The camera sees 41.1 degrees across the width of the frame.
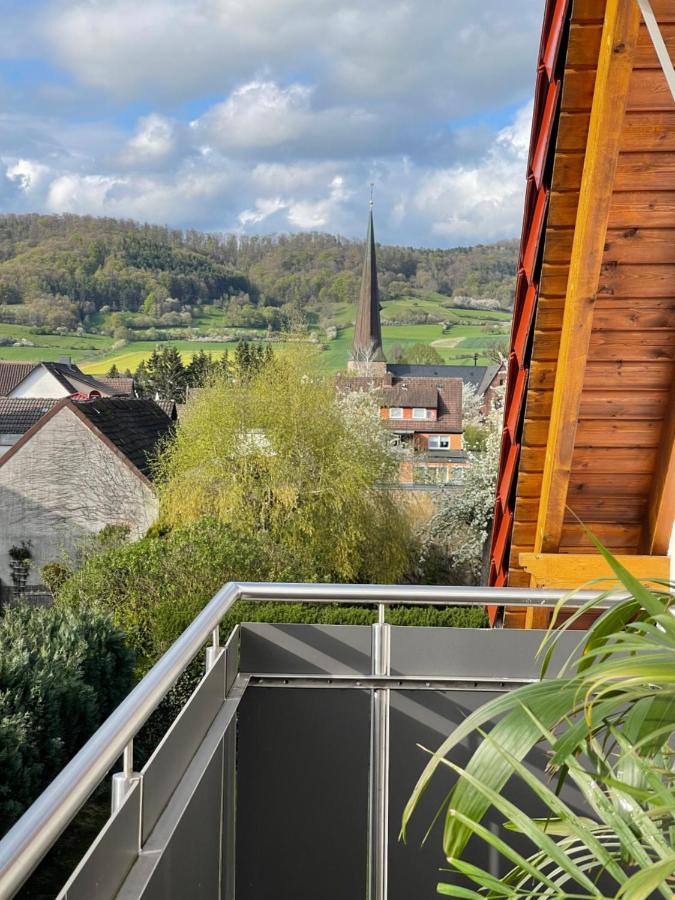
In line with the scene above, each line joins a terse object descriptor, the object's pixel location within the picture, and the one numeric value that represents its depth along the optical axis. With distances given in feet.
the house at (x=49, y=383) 120.98
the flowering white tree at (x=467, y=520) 45.52
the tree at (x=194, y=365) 128.98
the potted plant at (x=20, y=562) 58.34
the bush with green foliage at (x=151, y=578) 24.61
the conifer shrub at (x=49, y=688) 14.85
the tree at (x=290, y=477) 44.21
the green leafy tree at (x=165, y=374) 139.74
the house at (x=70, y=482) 56.13
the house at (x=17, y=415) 88.33
